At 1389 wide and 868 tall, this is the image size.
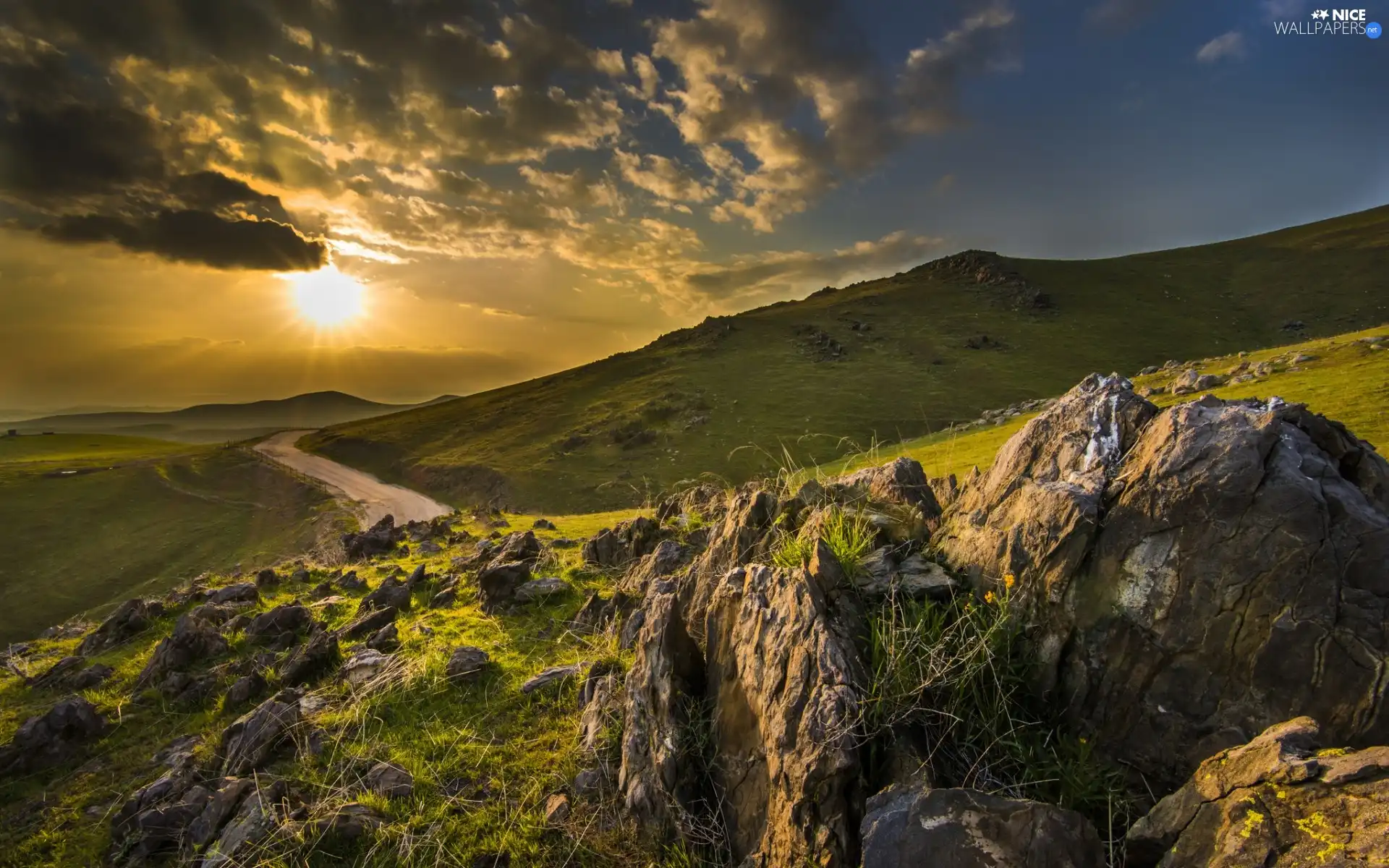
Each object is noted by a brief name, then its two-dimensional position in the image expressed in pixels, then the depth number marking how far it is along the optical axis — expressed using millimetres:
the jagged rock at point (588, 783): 7637
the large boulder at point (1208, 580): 5191
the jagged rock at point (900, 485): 9438
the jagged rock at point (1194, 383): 37594
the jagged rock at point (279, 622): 15672
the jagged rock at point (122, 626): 17500
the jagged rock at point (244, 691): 12258
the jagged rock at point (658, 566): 13625
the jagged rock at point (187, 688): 12641
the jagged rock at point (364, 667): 11751
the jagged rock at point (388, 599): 17219
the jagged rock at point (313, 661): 12469
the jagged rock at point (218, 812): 7977
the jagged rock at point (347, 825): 7453
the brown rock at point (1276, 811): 3619
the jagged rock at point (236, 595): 19578
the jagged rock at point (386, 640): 13703
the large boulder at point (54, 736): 10852
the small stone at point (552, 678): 10922
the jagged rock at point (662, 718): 6812
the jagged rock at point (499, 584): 16359
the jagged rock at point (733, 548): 8867
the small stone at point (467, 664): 11742
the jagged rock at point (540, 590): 16406
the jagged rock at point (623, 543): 18797
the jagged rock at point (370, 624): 14883
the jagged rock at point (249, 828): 7285
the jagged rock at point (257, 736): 9352
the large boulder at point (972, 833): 4559
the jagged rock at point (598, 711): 8383
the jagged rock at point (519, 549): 19453
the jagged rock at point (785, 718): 5504
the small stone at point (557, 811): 7379
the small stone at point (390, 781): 8344
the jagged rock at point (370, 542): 27922
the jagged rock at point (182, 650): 13891
